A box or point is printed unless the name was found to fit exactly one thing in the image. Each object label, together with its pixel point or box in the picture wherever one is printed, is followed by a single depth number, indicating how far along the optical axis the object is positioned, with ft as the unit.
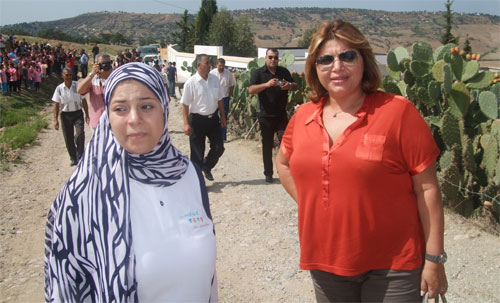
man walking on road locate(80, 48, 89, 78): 89.04
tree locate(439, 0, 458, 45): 122.83
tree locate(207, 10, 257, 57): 178.40
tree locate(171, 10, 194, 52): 197.16
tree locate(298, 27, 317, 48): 189.06
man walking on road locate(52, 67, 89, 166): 24.45
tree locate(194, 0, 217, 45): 191.21
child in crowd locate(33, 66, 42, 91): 62.15
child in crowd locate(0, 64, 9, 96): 51.29
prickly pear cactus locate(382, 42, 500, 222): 16.22
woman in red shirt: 6.49
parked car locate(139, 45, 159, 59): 153.17
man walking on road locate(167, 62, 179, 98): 56.59
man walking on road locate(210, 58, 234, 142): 31.43
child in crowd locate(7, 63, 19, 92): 53.30
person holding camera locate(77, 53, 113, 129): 19.90
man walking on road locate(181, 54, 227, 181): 20.71
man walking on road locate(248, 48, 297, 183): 20.16
